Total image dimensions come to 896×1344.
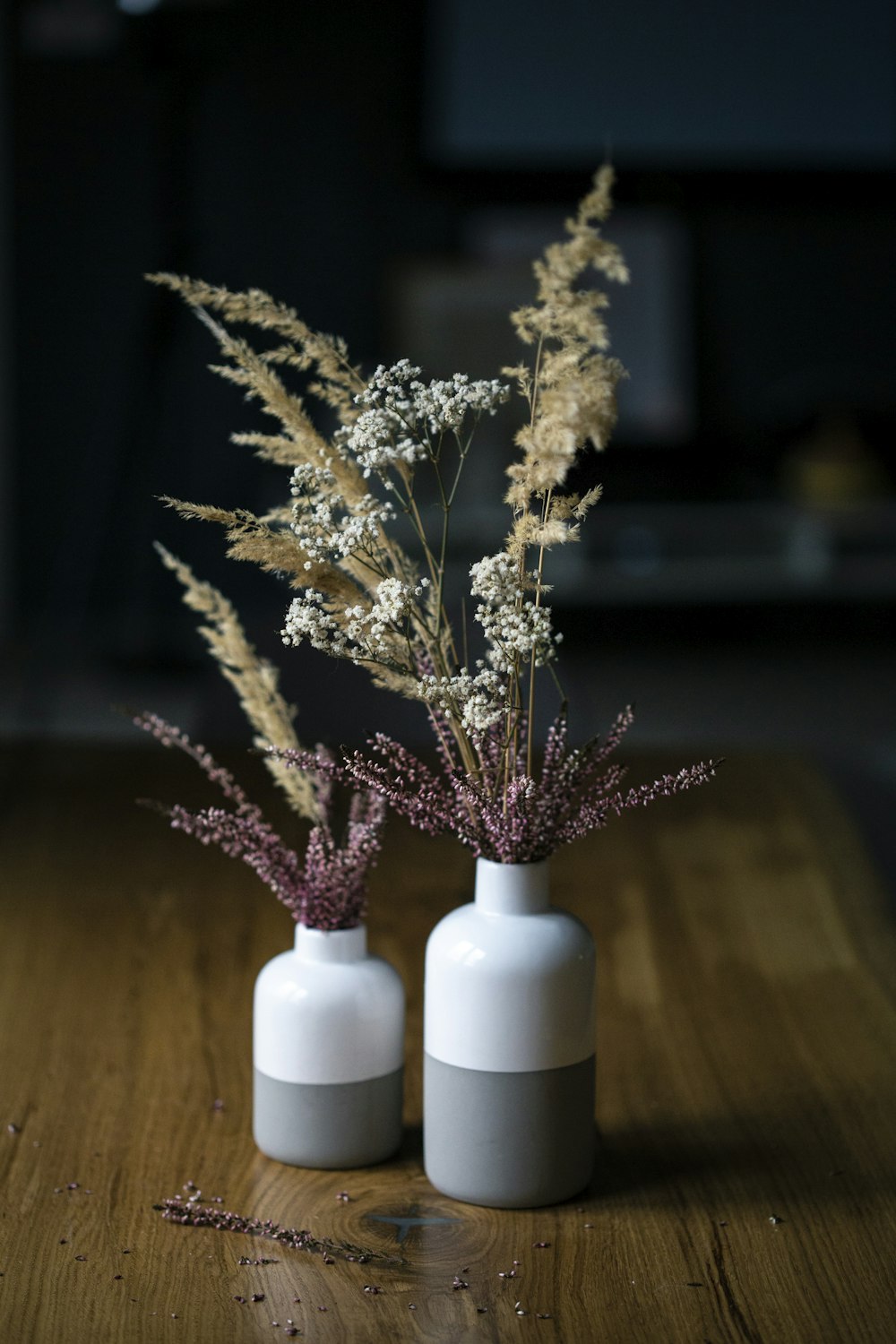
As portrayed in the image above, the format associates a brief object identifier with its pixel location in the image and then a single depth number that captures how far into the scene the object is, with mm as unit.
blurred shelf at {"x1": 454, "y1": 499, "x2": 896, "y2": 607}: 5320
